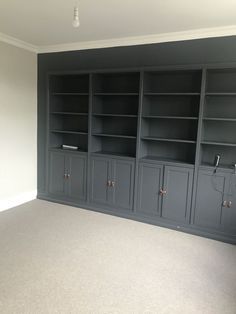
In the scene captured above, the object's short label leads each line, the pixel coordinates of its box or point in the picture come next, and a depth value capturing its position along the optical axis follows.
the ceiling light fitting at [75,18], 2.20
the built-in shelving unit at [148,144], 3.36
